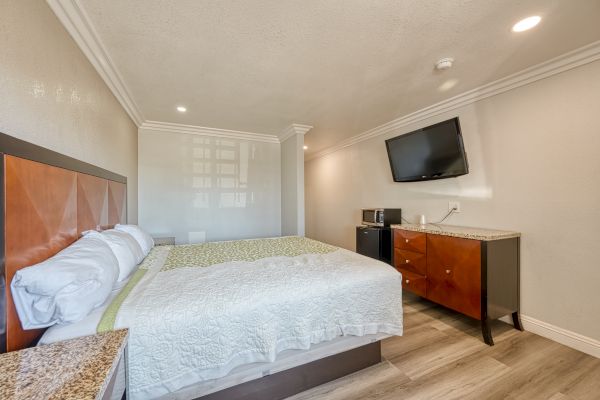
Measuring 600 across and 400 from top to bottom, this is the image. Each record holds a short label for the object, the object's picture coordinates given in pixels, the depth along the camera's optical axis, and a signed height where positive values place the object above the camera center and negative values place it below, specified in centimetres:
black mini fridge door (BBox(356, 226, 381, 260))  325 -62
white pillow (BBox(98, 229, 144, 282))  152 -35
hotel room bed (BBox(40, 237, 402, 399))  107 -62
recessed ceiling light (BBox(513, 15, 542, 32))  152 +119
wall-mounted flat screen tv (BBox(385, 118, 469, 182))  252 +56
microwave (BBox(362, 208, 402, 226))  326 -25
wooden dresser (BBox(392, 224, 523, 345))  197 -67
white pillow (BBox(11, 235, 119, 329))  94 -39
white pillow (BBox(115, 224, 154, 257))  209 -32
